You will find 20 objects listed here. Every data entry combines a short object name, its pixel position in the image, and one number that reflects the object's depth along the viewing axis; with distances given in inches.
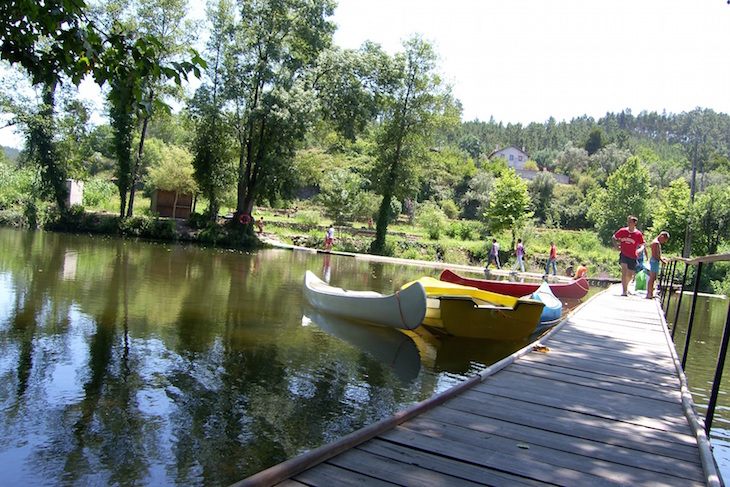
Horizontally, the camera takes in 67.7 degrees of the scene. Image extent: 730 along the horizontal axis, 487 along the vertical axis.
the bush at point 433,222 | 1603.1
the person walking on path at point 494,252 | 1172.7
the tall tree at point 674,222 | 1396.4
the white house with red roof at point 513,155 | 4603.8
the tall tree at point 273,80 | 1234.6
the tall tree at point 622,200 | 2192.4
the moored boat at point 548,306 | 485.1
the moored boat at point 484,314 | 416.2
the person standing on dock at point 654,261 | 504.1
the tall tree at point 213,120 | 1276.6
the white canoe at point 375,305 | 413.4
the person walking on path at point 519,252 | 1120.2
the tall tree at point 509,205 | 1384.1
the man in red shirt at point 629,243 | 534.6
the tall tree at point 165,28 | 1291.8
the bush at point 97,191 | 1579.7
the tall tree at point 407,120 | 1380.4
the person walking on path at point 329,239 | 1345.0
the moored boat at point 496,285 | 542.0
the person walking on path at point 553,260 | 1070.7
